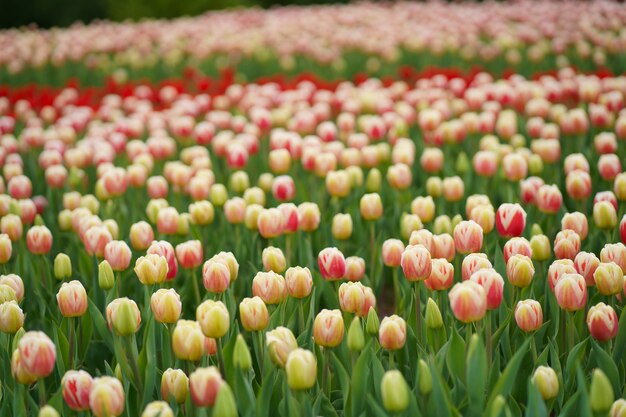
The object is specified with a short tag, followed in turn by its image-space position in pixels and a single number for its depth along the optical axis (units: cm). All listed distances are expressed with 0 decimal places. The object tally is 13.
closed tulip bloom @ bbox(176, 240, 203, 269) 262
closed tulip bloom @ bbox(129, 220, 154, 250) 285
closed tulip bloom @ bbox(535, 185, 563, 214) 295
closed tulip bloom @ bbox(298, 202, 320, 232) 299
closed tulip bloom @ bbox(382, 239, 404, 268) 254
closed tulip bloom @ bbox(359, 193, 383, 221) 308
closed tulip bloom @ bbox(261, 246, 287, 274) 245
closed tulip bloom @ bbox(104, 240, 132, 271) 256
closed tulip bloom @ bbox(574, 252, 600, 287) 217
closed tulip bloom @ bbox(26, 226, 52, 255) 290
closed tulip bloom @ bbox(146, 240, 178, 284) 239
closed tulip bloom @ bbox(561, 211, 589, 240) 257
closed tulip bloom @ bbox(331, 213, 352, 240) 294
